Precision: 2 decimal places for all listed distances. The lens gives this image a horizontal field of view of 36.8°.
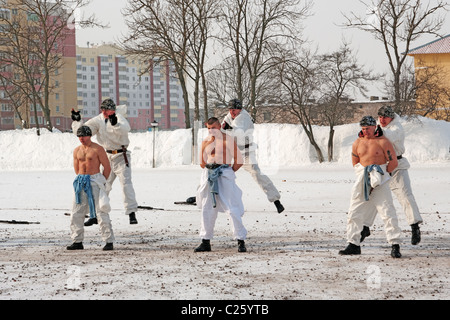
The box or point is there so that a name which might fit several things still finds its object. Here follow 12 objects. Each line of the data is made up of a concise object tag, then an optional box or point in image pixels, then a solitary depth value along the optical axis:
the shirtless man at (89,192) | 9.54
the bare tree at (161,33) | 39.31
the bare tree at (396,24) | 41.50
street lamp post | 38.15
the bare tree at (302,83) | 40.41
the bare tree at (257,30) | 40.94
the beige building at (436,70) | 48.84
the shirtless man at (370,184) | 8.74
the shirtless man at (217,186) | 9.26
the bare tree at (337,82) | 41.34
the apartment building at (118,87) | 145.62
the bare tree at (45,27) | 43.72
